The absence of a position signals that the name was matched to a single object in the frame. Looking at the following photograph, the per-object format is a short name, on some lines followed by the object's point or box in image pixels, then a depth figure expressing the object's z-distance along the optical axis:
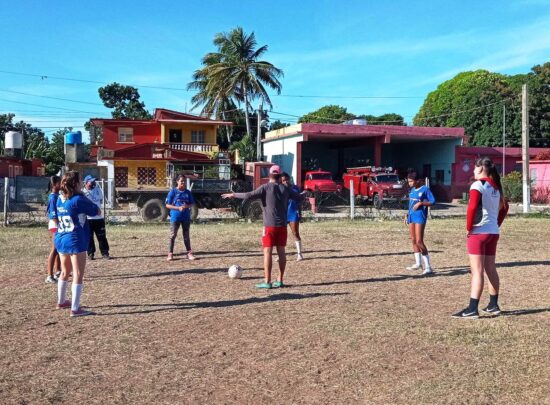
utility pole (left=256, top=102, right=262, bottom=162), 36.34
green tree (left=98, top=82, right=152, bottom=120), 64.38
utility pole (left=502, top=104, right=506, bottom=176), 37.29
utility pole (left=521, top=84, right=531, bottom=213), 24.03
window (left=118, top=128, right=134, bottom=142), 39.41
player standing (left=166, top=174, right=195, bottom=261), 10.60
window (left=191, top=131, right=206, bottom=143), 39.72
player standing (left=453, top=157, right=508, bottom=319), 6.28
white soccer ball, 8.91
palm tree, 41.47
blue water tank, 36.72
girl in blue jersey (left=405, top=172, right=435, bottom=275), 9.19
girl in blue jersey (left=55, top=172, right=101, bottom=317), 6.42
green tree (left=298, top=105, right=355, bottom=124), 62.91
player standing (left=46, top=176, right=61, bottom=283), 8.20
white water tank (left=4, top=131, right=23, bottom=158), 42.16
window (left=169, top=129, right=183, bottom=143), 39.56
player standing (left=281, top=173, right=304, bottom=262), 10.91
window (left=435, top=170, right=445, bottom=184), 37.19
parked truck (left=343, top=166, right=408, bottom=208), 27.83
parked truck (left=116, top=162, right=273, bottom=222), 19.94
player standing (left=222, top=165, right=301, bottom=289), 7.90
